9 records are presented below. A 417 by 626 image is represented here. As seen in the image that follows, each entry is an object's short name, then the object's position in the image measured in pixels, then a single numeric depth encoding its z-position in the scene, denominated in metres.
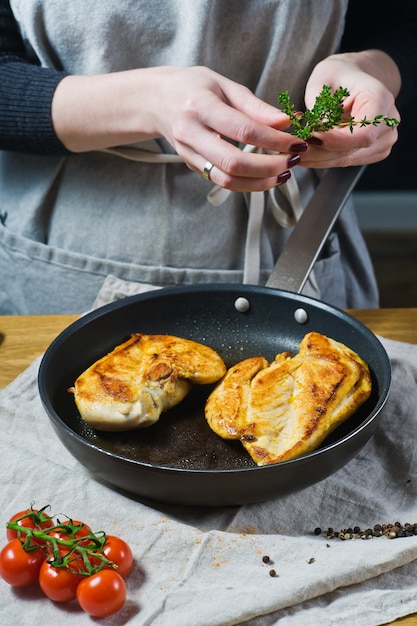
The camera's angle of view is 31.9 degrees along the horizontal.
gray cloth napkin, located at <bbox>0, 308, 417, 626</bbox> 1.02
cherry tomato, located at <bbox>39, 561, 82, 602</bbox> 1.01
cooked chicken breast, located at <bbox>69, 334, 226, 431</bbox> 1.31
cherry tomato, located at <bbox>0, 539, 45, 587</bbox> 1.03
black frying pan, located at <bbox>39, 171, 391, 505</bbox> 1.12
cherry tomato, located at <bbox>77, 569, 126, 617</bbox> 0.98
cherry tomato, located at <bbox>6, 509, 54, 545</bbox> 1.11
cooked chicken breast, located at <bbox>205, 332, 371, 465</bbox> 1.25
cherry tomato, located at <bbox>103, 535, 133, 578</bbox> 1.05
